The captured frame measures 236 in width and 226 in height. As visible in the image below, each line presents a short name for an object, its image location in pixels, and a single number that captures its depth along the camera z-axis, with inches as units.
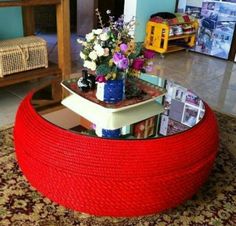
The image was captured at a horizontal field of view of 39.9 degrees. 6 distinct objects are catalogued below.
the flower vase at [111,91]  58.6
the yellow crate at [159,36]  143.9
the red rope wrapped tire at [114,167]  47.7
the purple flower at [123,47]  54.3
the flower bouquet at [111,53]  54.9
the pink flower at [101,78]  56.9
